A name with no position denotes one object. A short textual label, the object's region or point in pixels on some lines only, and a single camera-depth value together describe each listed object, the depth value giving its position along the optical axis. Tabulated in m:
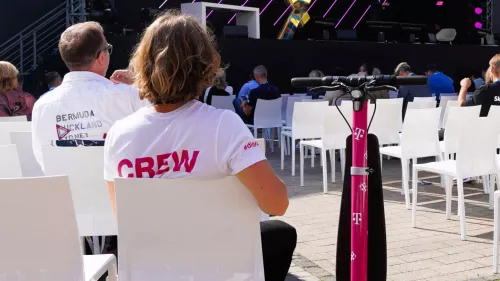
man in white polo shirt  2.88
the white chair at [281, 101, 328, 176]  6.54
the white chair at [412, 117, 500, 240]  4.06
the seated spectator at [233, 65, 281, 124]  8.45
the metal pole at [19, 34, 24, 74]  10.92
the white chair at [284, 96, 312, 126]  8.22
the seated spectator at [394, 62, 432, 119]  8.05
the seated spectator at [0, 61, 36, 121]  5.00
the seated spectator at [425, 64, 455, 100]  10.34
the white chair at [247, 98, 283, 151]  8.08
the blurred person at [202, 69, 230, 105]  8.92
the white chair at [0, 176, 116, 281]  1.85
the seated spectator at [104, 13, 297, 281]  1.79
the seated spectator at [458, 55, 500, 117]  5.74
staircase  11.20
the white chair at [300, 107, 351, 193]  5.82
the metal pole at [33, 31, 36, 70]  11.01
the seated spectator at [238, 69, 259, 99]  8.70
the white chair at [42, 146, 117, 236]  2.62
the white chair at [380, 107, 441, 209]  5.02
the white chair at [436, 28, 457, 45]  17.80
